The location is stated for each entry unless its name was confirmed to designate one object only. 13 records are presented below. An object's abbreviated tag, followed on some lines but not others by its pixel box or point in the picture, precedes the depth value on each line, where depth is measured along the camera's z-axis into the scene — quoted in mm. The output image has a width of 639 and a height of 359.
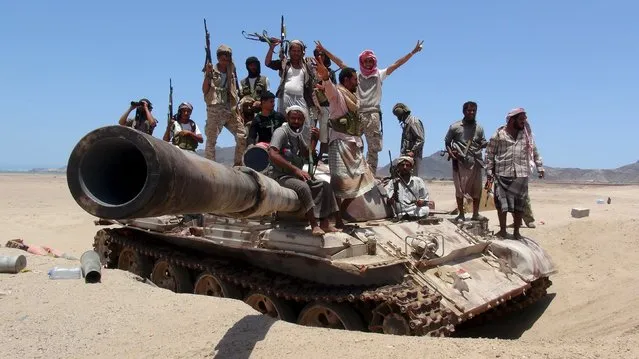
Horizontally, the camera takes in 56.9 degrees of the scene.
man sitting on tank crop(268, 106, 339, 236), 6238
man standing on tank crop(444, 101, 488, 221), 9453
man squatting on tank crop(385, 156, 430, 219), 8156
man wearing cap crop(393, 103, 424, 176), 9570
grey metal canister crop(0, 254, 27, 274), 8367
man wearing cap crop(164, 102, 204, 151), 9945
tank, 3000
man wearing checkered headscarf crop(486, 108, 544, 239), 9016
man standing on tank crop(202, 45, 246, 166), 9938
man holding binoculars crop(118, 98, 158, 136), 9906
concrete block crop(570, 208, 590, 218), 14609
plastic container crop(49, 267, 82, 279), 7953
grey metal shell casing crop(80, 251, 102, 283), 7781
